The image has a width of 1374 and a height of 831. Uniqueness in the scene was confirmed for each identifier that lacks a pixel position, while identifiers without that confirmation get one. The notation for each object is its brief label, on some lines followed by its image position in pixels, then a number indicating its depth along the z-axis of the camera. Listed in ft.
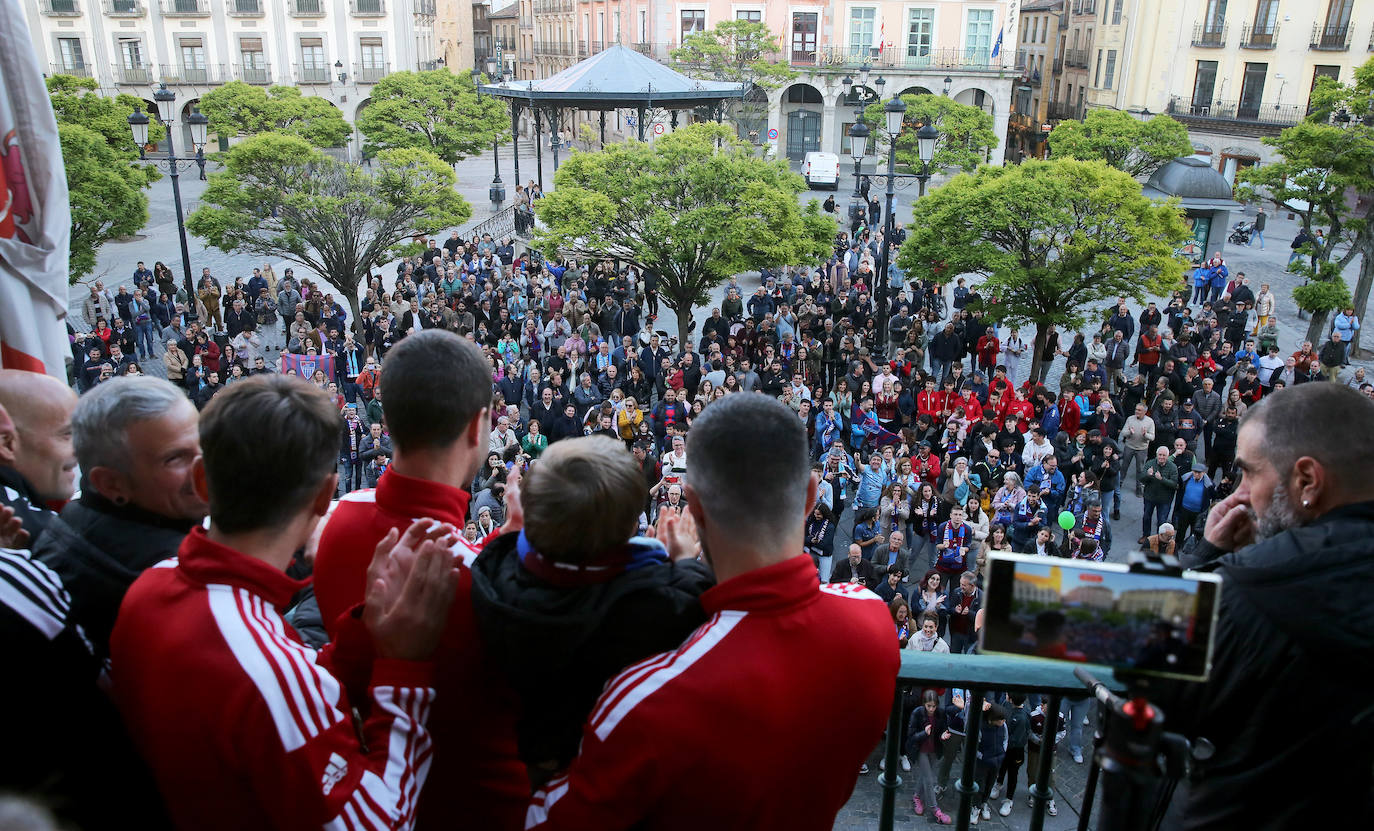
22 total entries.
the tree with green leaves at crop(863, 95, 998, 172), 112.27
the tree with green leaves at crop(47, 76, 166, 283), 66.59
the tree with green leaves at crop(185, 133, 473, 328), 60.85
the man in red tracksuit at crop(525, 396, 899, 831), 6.41
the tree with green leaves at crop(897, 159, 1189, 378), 53.67
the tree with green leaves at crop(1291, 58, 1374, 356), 65.57
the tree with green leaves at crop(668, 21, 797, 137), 141.90
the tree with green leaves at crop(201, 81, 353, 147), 121.60
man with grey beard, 6.45
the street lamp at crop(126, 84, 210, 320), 63.98
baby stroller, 108.88
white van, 127.95
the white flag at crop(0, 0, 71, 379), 11.53
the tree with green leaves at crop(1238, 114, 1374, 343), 64.90
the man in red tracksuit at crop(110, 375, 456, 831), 6.41
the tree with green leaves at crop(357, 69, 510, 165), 118.21
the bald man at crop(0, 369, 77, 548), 10.11
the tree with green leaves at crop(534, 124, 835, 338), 58.90
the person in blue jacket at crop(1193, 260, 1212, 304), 74.43
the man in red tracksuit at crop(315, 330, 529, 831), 7.53
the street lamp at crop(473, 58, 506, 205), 121.60
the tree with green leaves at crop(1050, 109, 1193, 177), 95.96
